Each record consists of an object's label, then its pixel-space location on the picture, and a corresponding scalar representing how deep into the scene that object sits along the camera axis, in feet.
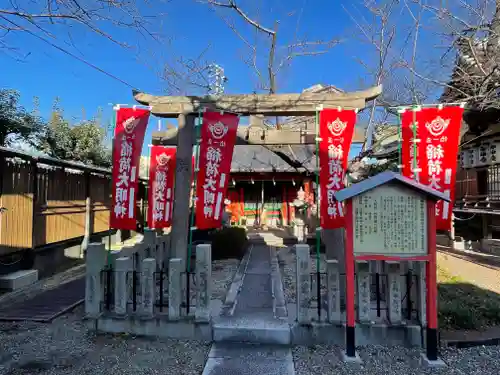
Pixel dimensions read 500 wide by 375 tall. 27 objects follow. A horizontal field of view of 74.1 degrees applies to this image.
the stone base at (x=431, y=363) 13.17
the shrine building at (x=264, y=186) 62.39
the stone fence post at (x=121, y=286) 16.42
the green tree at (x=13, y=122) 43.06
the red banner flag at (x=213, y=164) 21.42
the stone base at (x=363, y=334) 14.85
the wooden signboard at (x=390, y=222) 13.51
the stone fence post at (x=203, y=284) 15.83
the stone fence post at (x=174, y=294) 15.97
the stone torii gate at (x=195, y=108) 22.15
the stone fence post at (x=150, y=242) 23.74
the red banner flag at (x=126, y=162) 21.90
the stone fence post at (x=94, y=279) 16.39
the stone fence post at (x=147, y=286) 16.25
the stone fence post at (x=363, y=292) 15.19
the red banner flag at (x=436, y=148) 20.42
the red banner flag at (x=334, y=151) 20.59
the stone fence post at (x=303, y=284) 15.37
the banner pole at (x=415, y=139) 20.36
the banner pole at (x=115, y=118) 21.72
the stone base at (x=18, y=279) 23.70
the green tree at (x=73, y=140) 52.80
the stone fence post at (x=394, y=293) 15.07
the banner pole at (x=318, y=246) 15.74
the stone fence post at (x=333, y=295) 15.31
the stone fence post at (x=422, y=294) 14.87
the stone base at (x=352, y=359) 13.47
